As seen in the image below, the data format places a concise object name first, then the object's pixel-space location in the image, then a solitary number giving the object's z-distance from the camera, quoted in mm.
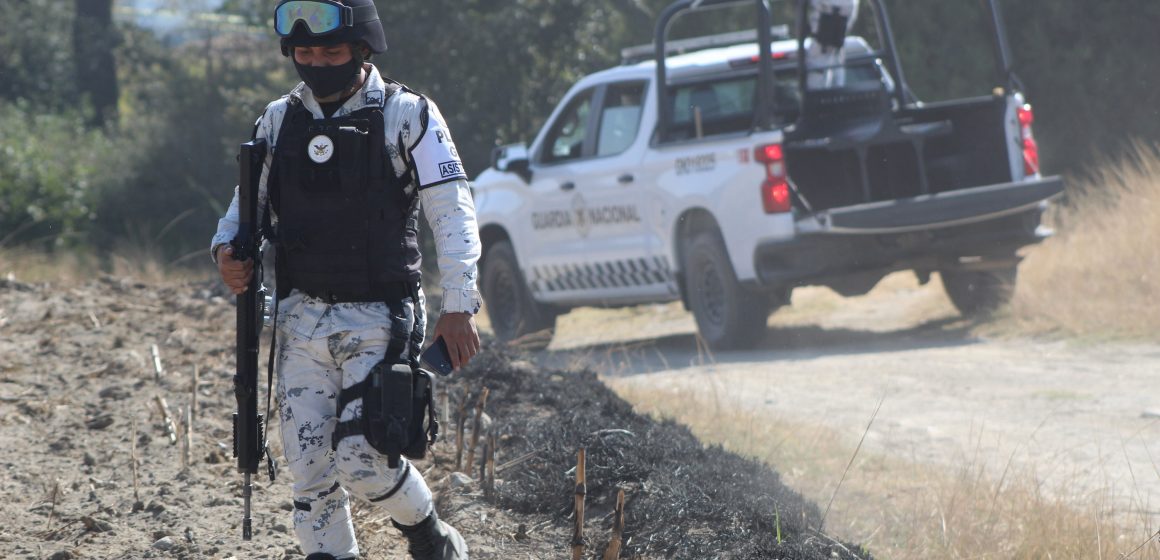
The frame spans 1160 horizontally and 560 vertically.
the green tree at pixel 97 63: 57281
